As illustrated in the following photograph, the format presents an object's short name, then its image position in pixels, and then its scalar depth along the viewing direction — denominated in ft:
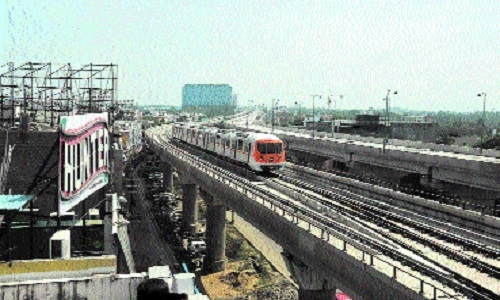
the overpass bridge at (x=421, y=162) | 169.78
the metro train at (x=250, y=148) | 172.86
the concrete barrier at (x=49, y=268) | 59.00
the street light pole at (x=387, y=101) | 231.57
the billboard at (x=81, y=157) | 77.30
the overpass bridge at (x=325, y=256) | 66.64
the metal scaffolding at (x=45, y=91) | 180.34
